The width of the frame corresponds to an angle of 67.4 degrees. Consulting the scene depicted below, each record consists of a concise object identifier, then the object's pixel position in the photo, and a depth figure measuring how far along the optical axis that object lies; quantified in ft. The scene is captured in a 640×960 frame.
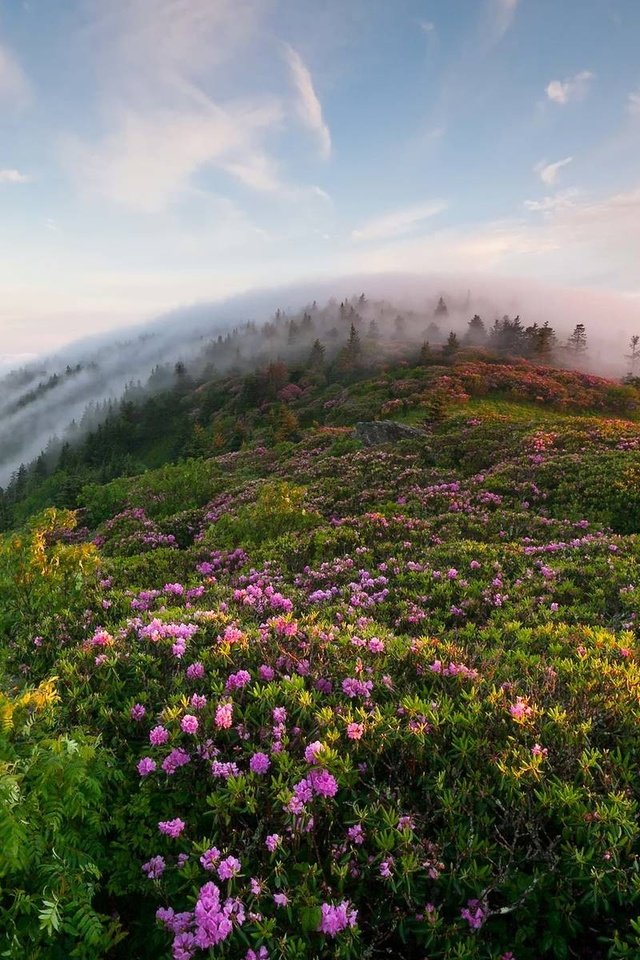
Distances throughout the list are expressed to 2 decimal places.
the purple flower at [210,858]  10.18
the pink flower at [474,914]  9.50
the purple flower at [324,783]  11.34
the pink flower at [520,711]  13.15
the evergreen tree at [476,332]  369.79
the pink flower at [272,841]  10.34
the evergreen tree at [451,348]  241.37
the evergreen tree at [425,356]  230.27
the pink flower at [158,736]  12.87
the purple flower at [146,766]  12.39
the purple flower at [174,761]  12.39
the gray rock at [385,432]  93.40
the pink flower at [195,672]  15.81
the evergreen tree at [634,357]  392.96
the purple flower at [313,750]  12.00
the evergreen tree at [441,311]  472.85
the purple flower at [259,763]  12.10
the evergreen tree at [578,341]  363.97
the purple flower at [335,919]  9.18
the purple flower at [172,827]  11.10
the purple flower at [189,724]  13.00
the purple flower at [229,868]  9.87
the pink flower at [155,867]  10.69
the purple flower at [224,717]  13.14
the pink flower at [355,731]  12.62
